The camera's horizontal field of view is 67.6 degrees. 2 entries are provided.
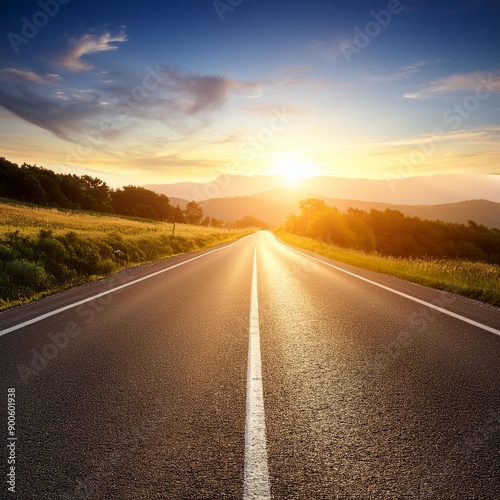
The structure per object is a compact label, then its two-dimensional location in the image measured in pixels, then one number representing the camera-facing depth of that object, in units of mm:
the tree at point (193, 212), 152625
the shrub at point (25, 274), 9672
